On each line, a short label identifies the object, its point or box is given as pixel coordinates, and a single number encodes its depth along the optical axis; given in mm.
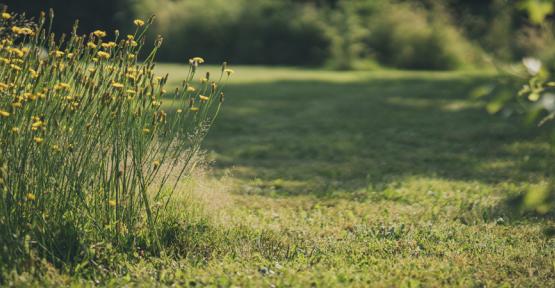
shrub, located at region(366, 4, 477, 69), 18938
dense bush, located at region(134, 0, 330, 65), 20375
